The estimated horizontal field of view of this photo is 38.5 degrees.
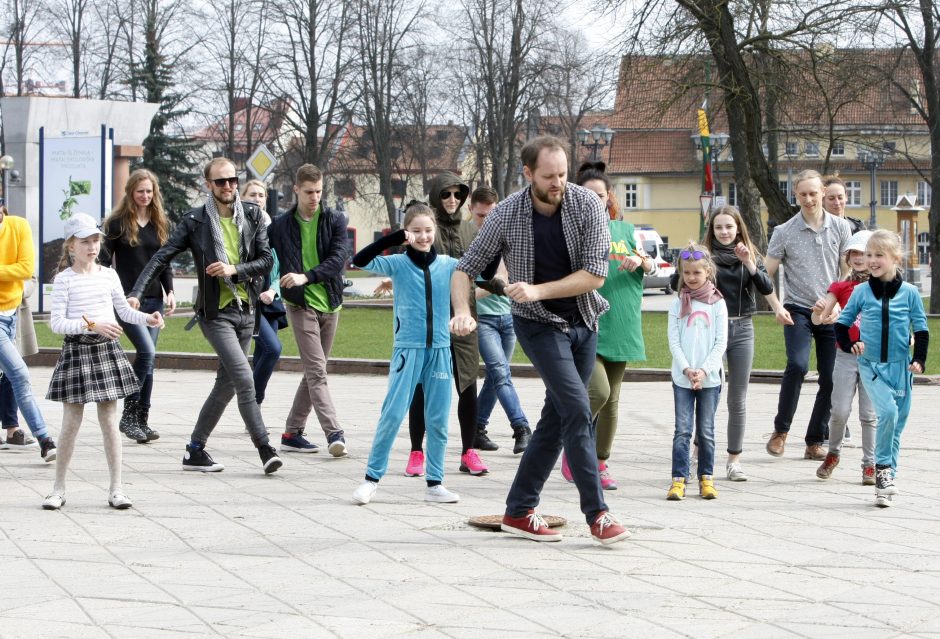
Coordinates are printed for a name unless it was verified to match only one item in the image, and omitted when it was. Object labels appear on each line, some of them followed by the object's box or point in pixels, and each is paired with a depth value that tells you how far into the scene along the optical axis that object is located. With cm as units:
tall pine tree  5584
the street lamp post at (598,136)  3621
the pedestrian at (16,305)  877
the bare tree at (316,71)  5028
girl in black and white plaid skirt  714
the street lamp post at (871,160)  5328
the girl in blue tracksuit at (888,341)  716
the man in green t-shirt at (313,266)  888
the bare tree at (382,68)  5072
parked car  4112
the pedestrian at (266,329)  993
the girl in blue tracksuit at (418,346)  728
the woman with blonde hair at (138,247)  987
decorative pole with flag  2902
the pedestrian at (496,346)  902
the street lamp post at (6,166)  2983
